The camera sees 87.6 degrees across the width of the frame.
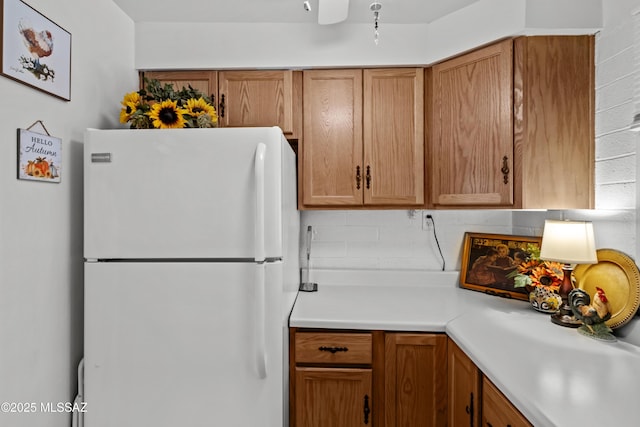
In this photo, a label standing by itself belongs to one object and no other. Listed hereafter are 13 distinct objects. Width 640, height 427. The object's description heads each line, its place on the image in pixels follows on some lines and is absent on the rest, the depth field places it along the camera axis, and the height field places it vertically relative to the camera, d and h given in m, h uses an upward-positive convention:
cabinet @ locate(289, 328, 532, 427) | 1.49 -0.75
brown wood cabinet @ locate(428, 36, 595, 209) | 1.51 +0.42
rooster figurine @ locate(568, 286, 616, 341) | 1.29 -0.39
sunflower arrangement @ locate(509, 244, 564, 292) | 1.57 -0.29
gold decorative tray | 1.28 -0.28
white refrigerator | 1.30 -0.27
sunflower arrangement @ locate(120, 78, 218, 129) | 1.44 +0.45
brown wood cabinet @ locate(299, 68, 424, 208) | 1.86 +0.42
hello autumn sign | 1.14 +0.20
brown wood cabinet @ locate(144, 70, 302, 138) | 1.87 +0.67
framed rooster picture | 1.09 +0.58
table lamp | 1.38 -0.15
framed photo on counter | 1.90 -0.28
